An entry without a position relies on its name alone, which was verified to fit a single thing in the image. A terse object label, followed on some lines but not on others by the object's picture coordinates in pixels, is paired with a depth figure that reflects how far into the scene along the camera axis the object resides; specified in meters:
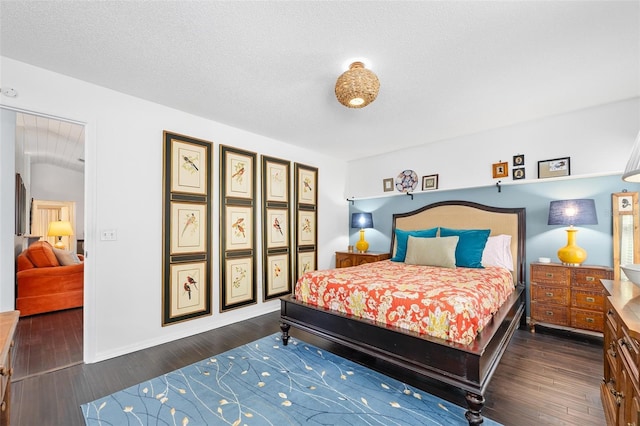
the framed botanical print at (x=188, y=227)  3.15
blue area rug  1.80
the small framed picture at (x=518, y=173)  3.64
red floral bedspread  1.96
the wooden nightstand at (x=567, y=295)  2.92
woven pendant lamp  2.19
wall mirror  2.92
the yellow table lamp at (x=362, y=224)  5.02
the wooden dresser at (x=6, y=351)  1.04
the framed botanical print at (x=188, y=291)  3.12
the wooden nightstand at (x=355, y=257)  4.57
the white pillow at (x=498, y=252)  3.55
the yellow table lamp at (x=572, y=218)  3.02
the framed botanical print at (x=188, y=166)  3.16
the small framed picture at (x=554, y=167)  3.34
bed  1.78
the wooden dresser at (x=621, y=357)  1.14
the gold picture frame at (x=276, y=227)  4.07
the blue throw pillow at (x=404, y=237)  4.03
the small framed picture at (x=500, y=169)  3.76
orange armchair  3.77
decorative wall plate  4.64
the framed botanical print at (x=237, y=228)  3.58
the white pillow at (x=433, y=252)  3.41
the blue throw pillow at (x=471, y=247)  3.41
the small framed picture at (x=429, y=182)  4.39
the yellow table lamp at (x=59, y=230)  6.55
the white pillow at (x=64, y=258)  4.36
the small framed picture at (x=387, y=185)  4.94
